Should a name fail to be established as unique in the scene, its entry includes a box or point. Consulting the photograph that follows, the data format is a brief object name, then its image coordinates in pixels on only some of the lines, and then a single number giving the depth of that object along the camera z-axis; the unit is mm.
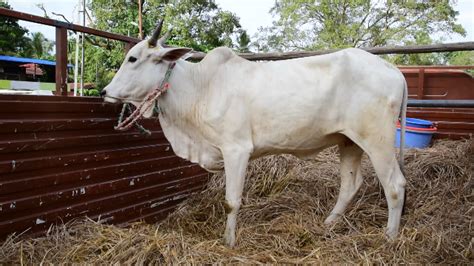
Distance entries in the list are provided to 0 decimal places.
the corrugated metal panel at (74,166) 2680
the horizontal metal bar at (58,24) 2662
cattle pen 2684
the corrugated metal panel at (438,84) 6426
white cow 3162
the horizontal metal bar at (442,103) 3928
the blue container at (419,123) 5004
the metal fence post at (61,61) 3086
